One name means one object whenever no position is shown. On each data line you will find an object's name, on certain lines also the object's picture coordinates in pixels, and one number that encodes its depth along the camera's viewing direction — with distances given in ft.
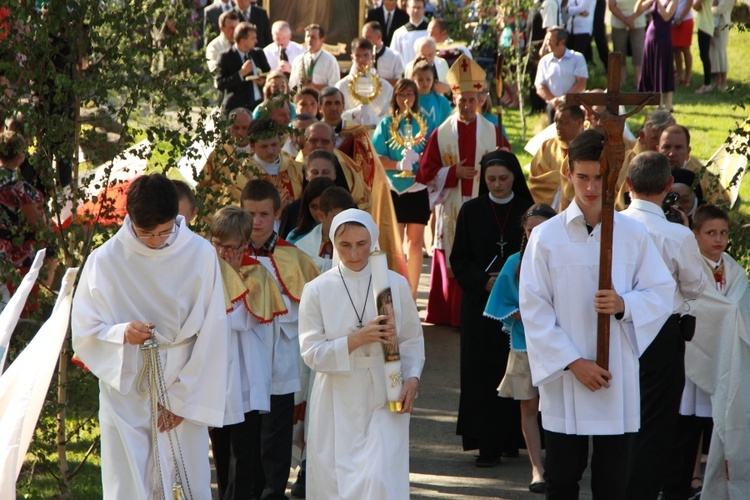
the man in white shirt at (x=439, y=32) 105.81
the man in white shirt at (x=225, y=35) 97.50
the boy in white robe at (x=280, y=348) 42.88
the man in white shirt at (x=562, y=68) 99.04
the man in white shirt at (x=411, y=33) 114.32
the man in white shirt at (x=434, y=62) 93.50
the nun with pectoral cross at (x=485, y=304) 49.34
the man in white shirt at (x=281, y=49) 107.45
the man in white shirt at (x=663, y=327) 39.50
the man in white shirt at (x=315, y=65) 99.81
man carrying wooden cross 33.91
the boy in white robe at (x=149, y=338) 33.17
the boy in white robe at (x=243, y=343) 40.68
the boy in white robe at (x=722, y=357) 43.16
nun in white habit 36.60
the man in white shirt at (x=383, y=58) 102.78
